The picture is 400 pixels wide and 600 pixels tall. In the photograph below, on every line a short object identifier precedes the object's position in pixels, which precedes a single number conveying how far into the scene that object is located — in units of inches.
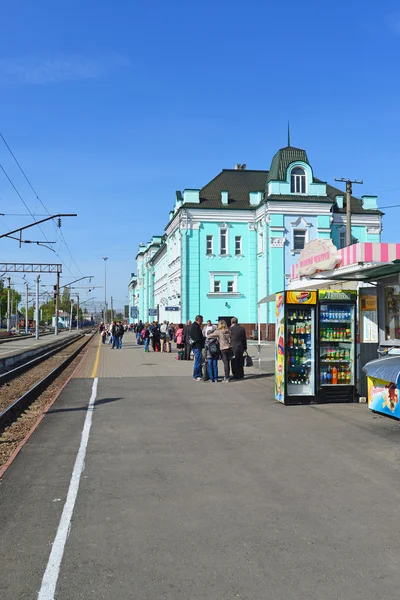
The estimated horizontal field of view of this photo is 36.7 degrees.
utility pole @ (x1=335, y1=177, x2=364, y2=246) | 1110.7
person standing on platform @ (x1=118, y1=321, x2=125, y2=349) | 1423.5
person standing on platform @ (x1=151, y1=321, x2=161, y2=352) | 1270.9
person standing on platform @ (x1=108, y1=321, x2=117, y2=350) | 1412.4
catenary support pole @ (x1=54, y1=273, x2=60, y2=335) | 2362.8
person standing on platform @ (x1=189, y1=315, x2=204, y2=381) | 643.5
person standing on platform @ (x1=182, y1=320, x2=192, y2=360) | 937.6
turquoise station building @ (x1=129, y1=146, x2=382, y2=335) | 1768.0
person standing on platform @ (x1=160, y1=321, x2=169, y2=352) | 1247.2
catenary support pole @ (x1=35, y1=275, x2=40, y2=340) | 2034.0
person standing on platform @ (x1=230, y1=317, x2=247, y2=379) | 643.5
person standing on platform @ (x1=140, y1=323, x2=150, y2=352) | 1261.1
